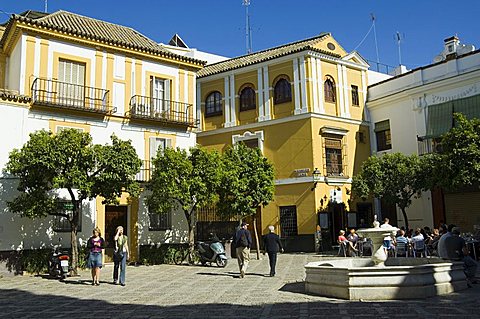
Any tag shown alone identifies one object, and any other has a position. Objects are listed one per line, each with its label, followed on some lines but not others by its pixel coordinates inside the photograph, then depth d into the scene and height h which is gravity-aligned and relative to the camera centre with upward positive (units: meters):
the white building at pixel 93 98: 18.05 +5.20
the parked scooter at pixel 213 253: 19.06 -1.11
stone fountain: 10.27 -1.29
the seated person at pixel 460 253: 11.91 -0.84
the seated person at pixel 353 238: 21.39 -0.74
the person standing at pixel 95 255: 14.03 -0.78
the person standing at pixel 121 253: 14.05 -0.75
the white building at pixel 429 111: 23.86 +5.56
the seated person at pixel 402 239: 18.66 -0.73
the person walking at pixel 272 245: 15.12 -0.68
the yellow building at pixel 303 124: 25.94 +5.38
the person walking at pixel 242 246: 15.21 -0.69
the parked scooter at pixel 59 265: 15.75 -1.17
